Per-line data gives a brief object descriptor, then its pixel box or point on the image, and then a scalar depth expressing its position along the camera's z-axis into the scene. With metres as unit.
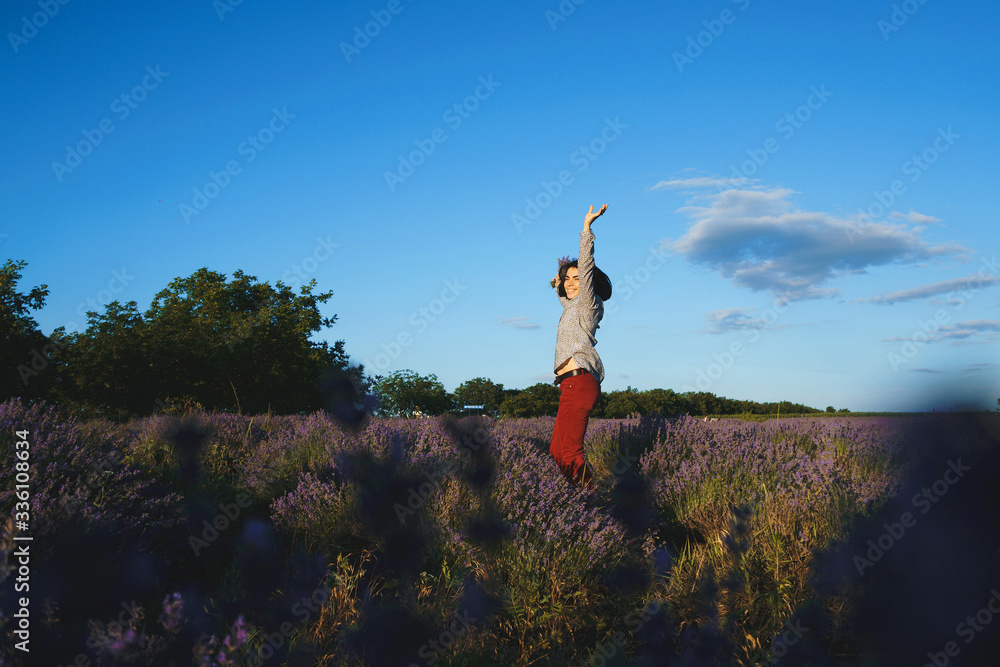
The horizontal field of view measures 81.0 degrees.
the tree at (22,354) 15.89
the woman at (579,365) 4.17
